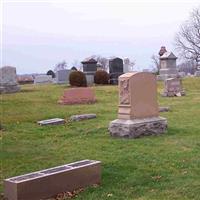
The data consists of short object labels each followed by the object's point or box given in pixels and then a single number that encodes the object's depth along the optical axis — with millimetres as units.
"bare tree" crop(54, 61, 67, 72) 87750
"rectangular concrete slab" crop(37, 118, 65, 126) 13070
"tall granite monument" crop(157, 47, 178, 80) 33750
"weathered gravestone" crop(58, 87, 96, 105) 19203
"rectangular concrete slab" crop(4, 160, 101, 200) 5777
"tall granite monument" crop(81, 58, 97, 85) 33375
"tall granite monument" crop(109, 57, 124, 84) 32312
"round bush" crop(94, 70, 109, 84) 31906
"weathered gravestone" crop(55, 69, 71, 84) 36125
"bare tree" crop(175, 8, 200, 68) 70688
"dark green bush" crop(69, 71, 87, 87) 29406
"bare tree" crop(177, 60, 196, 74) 80712
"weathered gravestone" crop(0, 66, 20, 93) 26156
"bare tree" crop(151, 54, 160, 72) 98662
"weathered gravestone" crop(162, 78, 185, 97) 22281
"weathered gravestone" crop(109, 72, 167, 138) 10376
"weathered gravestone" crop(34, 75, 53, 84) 42431
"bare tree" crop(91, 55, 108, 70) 74169
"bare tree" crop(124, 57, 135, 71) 41875
